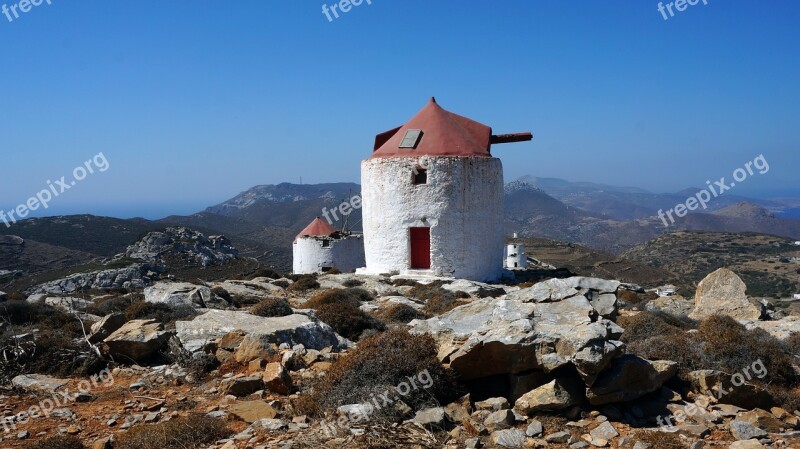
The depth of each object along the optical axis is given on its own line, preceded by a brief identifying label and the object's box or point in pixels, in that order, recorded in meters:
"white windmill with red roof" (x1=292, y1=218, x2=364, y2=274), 26.17
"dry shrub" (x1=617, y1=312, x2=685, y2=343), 7.99
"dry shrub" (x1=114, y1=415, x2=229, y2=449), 4.88
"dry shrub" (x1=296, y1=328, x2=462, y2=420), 5.43
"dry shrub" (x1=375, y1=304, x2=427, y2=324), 10.93
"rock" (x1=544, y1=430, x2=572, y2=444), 4.94
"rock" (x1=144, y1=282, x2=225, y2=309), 11.54
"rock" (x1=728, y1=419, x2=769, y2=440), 5.08
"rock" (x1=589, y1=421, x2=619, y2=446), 4.99
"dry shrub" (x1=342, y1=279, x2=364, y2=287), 17.09
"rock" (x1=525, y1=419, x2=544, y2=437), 5.02
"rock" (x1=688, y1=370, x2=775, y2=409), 5.83
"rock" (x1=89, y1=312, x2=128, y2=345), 8.02
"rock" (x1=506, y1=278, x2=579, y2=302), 7.27
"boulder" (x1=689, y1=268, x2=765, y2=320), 10.91
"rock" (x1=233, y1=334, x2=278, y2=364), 7.20
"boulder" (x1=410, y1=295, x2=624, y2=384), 5.41
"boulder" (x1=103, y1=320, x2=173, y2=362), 7.56
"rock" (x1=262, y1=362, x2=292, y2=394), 6.21
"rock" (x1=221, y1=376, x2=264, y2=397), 6.27
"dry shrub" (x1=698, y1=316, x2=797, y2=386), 6.49
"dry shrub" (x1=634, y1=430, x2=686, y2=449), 4.74
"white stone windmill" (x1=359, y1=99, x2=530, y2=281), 18.28
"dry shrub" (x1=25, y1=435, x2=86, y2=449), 4.89
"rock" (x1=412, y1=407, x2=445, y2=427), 5.08
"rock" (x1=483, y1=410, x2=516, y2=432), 5.14
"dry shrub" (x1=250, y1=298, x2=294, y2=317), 10.17
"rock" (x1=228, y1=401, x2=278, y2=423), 5.52
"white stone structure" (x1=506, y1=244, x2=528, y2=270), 29.86
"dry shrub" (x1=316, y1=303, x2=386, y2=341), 9.46
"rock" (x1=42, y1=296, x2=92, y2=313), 11.23
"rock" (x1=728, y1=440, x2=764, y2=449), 4.76
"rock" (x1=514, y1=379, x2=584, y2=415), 5.31
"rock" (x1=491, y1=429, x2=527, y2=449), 4.82
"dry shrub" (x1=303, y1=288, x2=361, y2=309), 12.16
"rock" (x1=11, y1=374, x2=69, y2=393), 6.73
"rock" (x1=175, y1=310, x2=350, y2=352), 7.68
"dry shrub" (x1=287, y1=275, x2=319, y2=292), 16.28
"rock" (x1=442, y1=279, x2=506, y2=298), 15.19
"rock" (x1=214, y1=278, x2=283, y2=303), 14.16
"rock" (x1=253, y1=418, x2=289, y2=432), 5.19
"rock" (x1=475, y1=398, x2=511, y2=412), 5.44
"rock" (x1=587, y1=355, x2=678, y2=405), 5.42
